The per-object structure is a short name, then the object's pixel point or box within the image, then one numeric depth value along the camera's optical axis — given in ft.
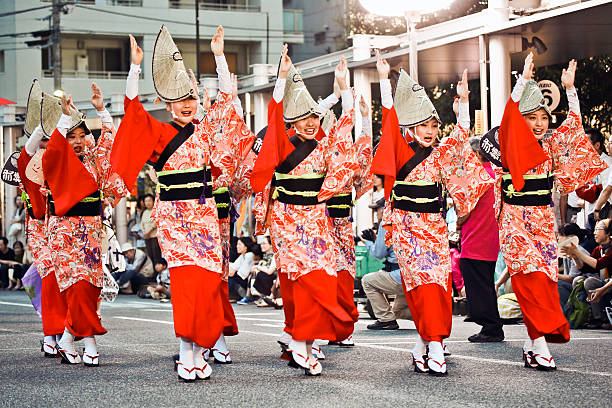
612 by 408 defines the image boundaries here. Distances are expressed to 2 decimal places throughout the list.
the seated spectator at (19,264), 64.85
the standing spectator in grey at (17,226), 66.39
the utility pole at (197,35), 103.92
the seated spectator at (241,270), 49.60
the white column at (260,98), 54.95
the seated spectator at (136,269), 56.49
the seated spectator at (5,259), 65.21
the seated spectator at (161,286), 53.67
